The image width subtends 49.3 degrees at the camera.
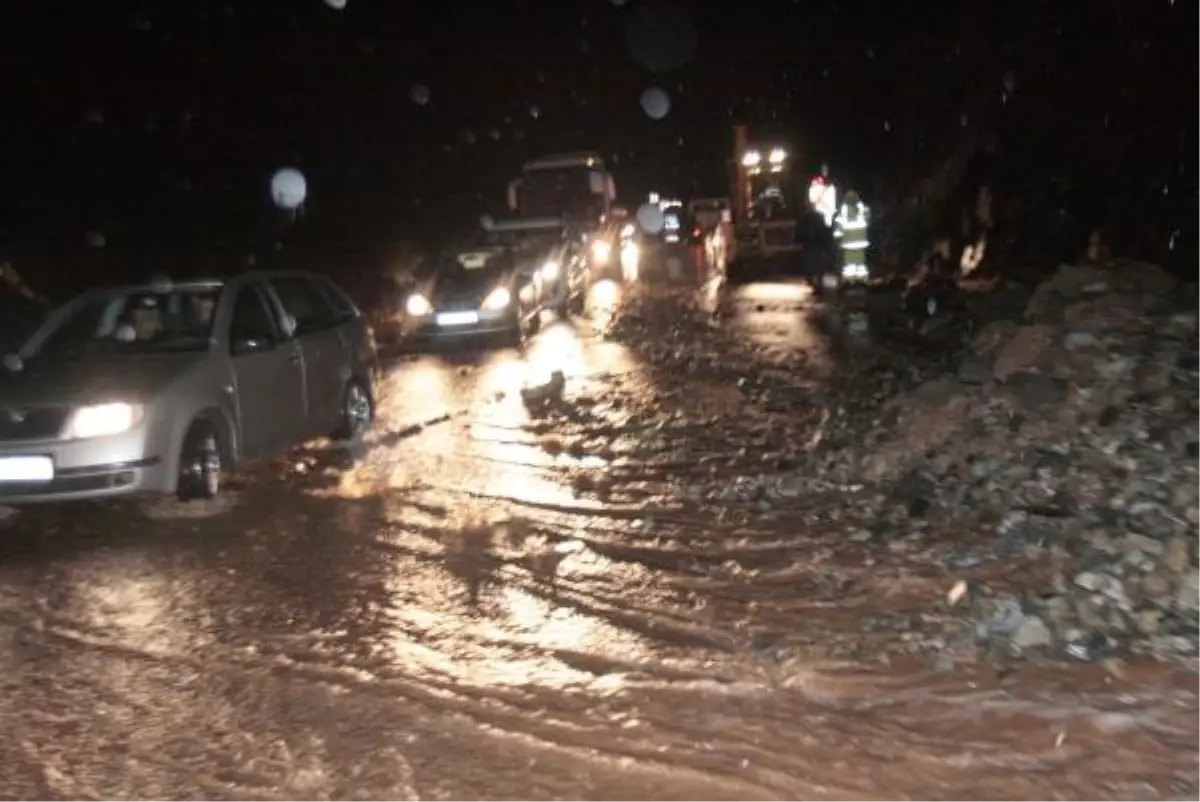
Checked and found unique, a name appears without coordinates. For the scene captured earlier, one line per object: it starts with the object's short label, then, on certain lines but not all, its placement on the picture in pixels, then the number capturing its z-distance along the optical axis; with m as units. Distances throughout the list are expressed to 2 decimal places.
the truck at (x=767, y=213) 28.31
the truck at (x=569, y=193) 28.41
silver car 7.94
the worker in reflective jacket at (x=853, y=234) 24.84
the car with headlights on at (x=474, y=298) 19.23
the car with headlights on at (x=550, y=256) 21.98
